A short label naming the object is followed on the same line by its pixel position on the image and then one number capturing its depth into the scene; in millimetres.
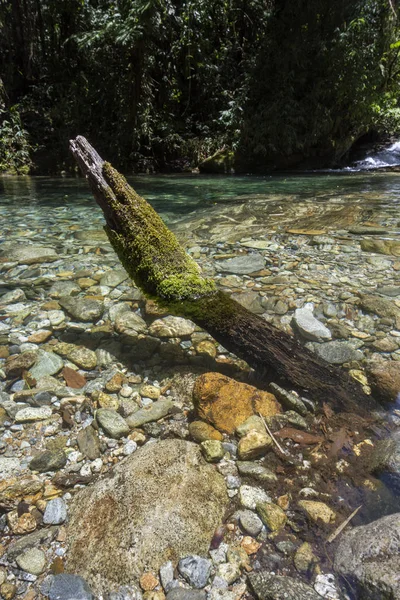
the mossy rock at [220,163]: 15102
